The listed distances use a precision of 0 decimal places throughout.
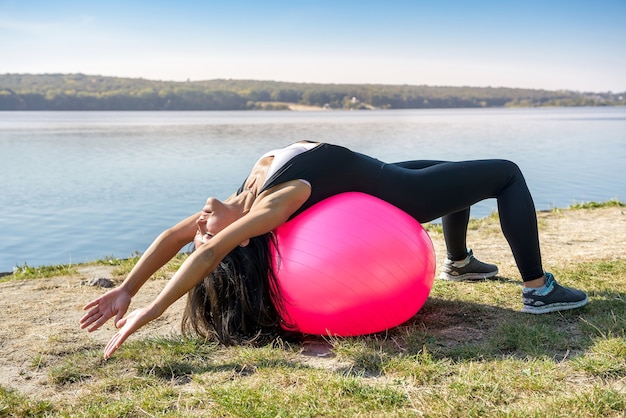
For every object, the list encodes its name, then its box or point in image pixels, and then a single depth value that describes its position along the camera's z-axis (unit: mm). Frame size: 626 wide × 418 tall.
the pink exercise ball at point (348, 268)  4332
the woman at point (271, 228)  4289
